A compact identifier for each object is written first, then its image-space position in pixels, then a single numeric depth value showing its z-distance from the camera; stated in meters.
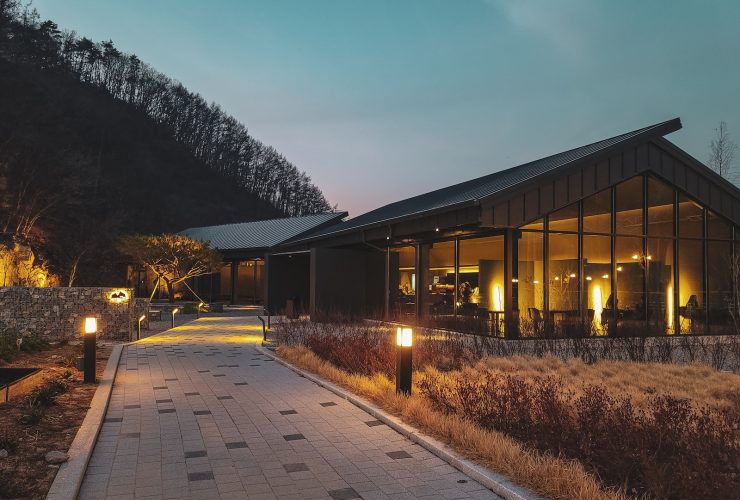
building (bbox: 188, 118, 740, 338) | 16.11
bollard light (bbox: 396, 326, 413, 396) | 7.65
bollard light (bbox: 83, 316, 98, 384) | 9.32
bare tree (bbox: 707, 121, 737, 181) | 26.44
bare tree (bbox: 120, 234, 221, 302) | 31.62
